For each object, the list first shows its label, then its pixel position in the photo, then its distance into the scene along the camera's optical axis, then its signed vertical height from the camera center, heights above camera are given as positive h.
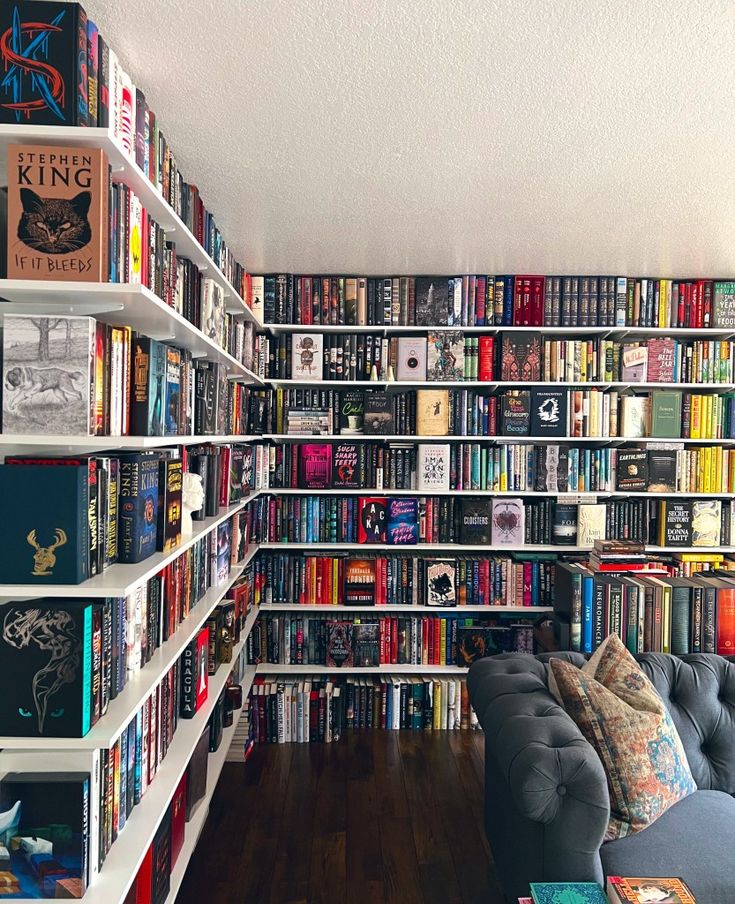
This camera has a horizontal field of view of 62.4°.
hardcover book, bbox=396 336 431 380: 3.36 +0.48
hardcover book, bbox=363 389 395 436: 3.38 +0.15
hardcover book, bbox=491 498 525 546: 3.38 -0.43
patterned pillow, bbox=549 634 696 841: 1.79 -0.90
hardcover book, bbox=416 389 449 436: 3.37 +0.17
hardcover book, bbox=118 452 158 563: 1.43 -0.17
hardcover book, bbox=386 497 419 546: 3.38 -0.45
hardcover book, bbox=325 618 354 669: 3.36 -1.13
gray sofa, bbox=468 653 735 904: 1.64 -1.03
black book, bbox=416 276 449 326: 3.33 +0.78
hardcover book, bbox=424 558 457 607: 3.36 -0.78
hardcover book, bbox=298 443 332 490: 3.40 -0.15
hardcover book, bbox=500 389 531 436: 3.37 +0.17
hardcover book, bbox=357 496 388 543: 3.39 -0.44
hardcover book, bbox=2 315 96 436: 1.24 +0.13
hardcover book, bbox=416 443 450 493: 3.36 -0.13
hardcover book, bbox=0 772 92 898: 1.18 -0.78
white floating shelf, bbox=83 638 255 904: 1.23 -0.92
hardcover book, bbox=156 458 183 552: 1.61 -0.18
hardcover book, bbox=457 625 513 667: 3.39 -1.12
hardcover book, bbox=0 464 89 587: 1.21 -0.17
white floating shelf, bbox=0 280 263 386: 1.23 +0.31
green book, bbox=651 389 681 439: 3.34 +0.16
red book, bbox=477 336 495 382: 3.39 +0.47
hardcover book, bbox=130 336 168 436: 1.47 +0.13
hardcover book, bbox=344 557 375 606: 3.35 -0.79
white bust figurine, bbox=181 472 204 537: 1.91 -0.19
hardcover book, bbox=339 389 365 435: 3.43 +0.17
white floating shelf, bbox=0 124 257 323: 1.20 +0.61
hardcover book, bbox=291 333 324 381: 3.39 +0.47
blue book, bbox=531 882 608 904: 1.44 -1.09
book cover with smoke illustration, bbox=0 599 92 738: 1.19 -0.46
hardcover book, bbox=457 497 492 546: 3.38 -0.43
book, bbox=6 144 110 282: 1.22 +0.46
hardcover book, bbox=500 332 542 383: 3.35 +0.48
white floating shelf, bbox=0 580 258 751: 1.18 -0.59
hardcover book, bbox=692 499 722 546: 3.37 -0.43
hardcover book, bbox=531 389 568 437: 3.37 +0.17
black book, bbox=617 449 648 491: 3.37 -0.14
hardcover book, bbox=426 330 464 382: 3.36 +0.48
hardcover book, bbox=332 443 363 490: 3.40 -0.15
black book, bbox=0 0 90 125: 1.21 +0.75
